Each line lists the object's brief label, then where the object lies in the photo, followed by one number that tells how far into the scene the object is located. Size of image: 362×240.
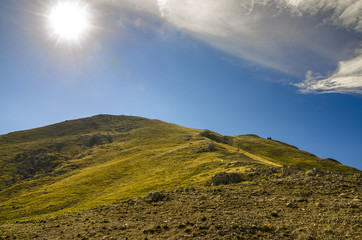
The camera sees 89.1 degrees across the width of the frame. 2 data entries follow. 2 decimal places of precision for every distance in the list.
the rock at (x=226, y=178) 45.53
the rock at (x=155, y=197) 36.63
